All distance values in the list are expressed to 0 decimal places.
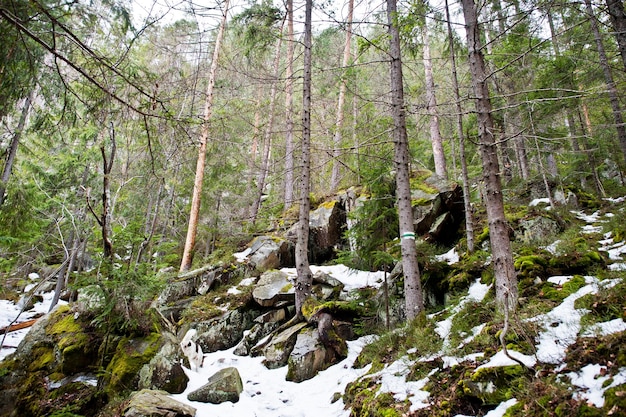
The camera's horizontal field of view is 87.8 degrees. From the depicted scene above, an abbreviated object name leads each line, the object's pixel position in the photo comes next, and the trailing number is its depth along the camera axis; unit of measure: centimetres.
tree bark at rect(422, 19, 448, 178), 1408
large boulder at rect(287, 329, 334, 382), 654
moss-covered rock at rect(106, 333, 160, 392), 585
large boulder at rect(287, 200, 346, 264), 1213
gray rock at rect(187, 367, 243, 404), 583
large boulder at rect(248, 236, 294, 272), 1203
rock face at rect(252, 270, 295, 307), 961
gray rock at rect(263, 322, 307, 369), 729
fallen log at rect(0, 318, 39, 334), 1226
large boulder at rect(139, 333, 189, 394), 594
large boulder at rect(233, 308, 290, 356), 844
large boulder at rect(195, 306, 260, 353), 898
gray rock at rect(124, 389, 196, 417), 464
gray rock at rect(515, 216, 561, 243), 835
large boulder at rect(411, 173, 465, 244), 1004
